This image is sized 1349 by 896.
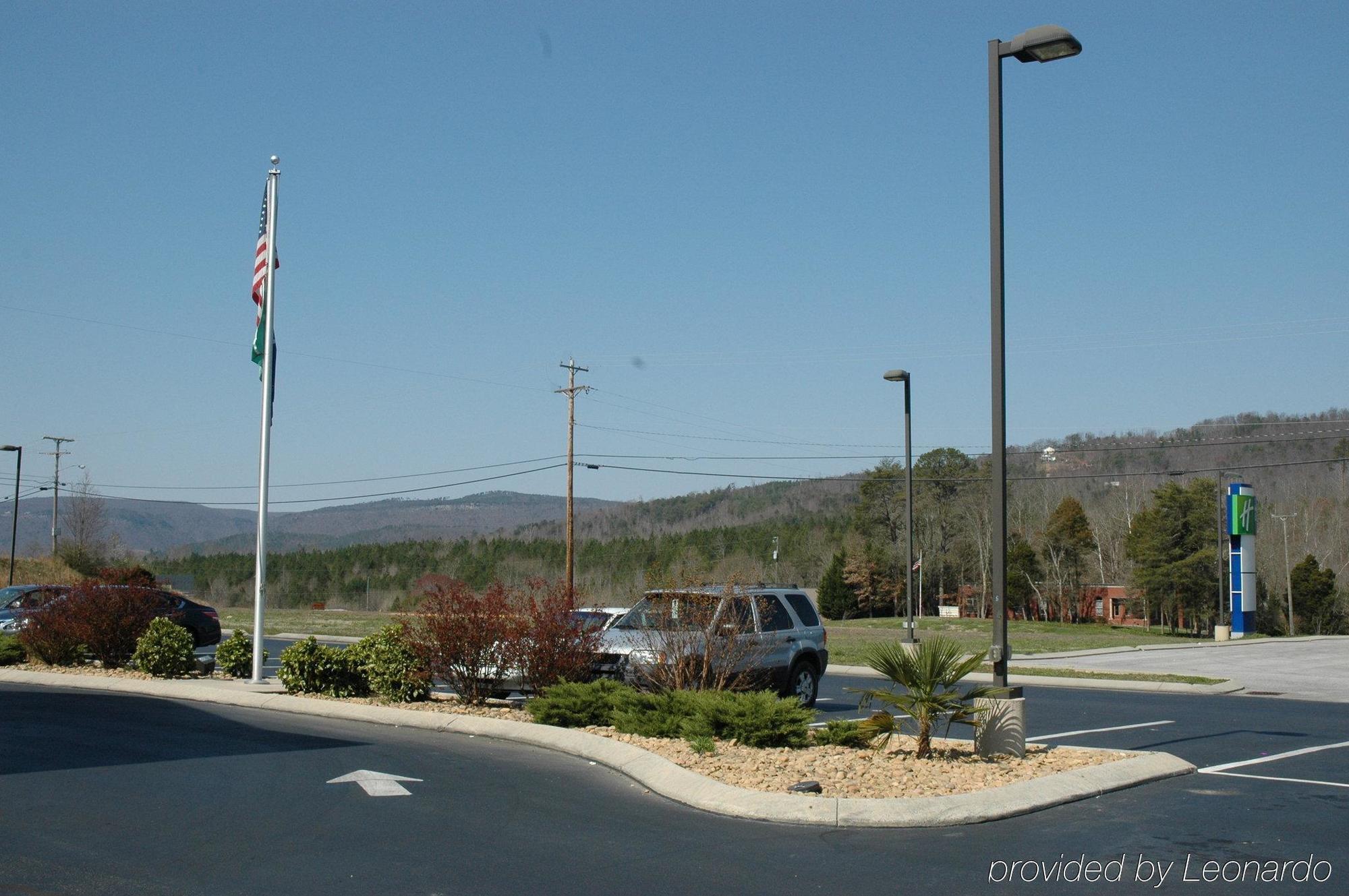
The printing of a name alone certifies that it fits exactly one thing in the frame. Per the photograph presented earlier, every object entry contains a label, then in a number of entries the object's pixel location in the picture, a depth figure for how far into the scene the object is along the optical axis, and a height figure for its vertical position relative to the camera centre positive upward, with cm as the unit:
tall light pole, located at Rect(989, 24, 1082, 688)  1180 +312
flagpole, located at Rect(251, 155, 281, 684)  1833 +180
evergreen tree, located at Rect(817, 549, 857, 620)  8394 -232
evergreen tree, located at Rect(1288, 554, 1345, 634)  7331 -185
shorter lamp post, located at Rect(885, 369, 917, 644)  3022 +245
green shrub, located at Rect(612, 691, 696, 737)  1259 -163
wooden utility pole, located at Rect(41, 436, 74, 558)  6794 +422
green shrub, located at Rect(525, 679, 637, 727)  1362 -166
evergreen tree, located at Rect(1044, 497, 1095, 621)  8700 +116
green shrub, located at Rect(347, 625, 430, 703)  1611 -149
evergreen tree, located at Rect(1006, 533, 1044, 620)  8494 -48
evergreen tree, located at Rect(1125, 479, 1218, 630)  7406 +102
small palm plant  1105 -109
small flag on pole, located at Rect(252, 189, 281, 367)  1923 +433
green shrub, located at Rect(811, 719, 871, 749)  1188 -172
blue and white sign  5338 +68
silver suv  1426 -95
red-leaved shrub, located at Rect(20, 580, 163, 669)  2072 -122
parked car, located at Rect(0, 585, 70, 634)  2252 -94
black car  2658 -147
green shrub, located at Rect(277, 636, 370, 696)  1695 -167
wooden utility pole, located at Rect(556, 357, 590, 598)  4228 +560
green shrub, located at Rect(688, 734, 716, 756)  1153 -177
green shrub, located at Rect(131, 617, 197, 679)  1941 -158
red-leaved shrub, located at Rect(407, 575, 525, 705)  1527 -102
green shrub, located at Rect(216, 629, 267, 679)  1966 -167
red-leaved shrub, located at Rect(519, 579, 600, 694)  1512 -109
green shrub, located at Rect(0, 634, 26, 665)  2155 -177
